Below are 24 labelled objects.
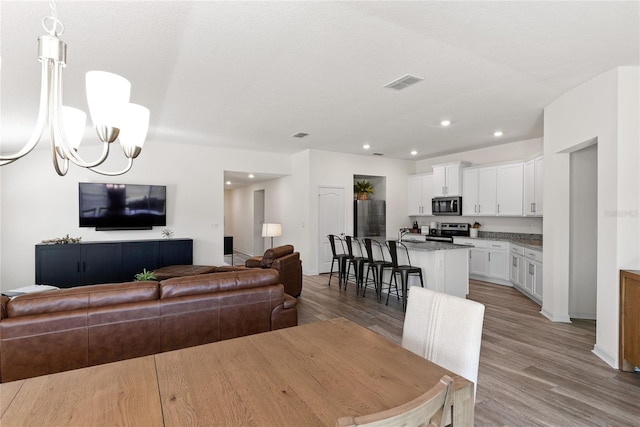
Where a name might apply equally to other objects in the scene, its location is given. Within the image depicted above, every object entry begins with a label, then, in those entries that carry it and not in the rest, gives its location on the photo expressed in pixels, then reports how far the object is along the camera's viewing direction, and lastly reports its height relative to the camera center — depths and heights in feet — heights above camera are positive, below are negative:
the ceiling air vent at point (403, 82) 10.60 +4.53
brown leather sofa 6.22 -2.42
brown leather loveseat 14.76 -2.58
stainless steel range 22.77 -1.46
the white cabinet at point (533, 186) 17.39 +1.47
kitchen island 14.90 -2.59
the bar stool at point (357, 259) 17.47 -2.64
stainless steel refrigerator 24.81 -0.47
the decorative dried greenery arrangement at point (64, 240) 16.71 -1.51
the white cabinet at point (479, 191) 20.72 +1.44
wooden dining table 3.09 -1.99
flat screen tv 17.87 +0.37
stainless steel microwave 22.56 +0.51
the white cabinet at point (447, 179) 22.50 +2.41
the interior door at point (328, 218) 23.25 -0.44
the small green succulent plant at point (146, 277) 12.16 -2.51
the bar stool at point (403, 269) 14.39 -2.65
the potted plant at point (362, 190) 25.88 +1.84
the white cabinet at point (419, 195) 25.17 +1.45
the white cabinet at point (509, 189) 19.16 +1.42
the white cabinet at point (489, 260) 19.33 -3.06
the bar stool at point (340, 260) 19.01 -2.90
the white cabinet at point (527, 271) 15.21 -3.08
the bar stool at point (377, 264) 15.98 -2.63
